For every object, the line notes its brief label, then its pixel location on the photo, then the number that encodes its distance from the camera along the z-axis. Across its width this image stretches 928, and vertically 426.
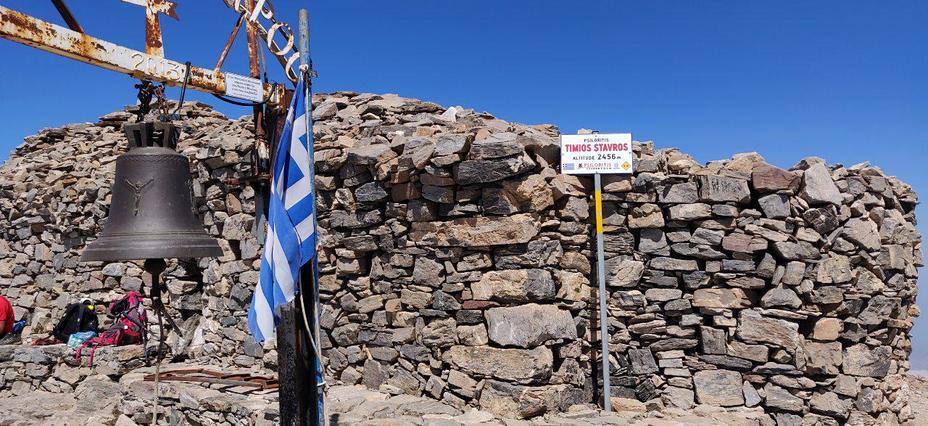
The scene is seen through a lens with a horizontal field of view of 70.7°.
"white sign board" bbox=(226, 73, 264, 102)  3.96
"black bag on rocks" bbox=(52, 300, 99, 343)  8.84
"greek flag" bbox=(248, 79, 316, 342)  3.85
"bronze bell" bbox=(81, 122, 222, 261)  3.33
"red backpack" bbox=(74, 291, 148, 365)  8.29
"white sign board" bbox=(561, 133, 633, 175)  5.77
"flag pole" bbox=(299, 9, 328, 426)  4.04
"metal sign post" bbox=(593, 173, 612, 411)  5.80
